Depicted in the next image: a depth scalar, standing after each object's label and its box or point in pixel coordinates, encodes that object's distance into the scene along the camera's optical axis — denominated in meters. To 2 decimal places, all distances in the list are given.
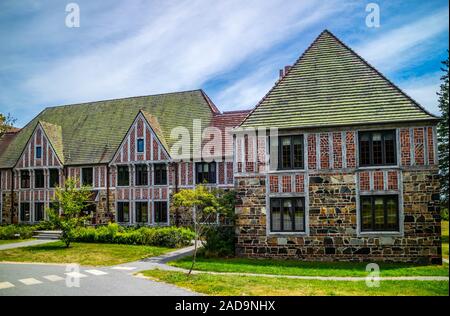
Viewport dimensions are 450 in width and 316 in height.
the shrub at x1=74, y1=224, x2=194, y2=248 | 22.48
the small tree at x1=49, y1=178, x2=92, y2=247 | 21.94
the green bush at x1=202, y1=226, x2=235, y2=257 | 17.97
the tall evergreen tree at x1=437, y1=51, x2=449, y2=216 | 27.11
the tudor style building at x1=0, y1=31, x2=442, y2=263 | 16.06
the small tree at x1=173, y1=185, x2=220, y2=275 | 16.86
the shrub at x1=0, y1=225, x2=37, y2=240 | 26.67
